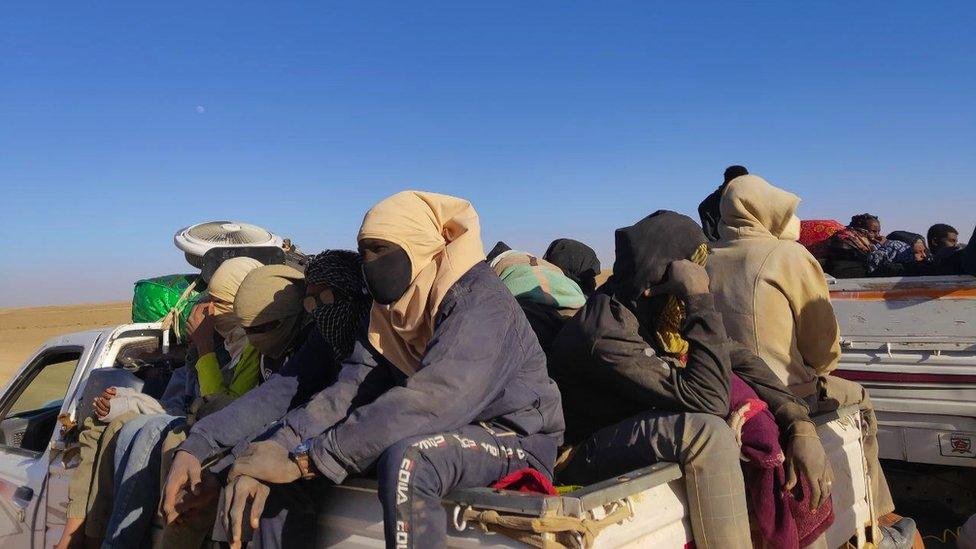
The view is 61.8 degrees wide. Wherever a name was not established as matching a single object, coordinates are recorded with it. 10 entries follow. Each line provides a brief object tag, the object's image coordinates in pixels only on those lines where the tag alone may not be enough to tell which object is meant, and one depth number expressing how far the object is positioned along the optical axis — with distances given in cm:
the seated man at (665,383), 261
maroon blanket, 281
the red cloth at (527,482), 235
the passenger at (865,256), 693
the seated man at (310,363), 320
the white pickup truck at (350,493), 218
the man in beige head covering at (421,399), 235
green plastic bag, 563
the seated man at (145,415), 354
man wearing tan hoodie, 379
